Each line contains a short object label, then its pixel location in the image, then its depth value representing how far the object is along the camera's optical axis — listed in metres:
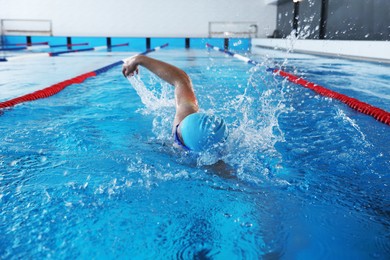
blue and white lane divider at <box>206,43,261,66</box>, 7.14
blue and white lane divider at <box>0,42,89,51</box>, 11.53
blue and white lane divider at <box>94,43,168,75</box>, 5.67
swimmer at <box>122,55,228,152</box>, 1.54
